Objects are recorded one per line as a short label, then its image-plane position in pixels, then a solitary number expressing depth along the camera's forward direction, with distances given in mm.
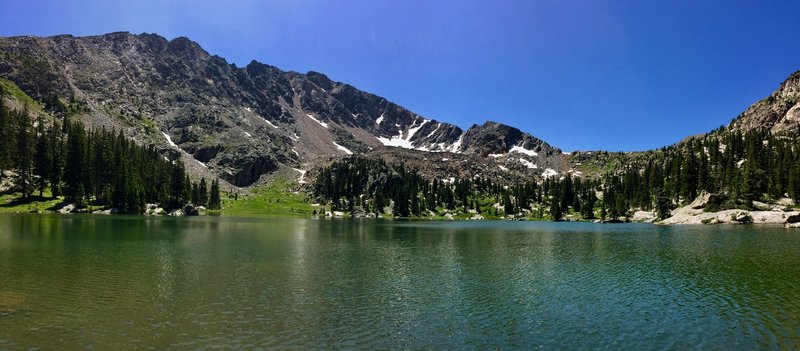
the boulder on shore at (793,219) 106438
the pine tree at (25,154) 147500
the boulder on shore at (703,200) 139875
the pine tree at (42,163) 154500
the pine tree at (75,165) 151000
